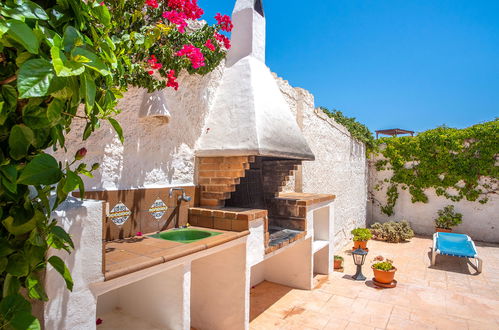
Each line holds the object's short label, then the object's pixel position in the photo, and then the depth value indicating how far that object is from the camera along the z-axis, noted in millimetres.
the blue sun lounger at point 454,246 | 8188
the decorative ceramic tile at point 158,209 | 4008
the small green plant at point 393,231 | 11508
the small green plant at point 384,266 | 6429
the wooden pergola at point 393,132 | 15266
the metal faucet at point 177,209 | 4195
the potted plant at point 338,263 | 7793
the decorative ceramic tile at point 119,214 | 3492
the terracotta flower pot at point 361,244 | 9344
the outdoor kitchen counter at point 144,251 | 2514
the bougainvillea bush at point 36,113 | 934
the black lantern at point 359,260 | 6871
